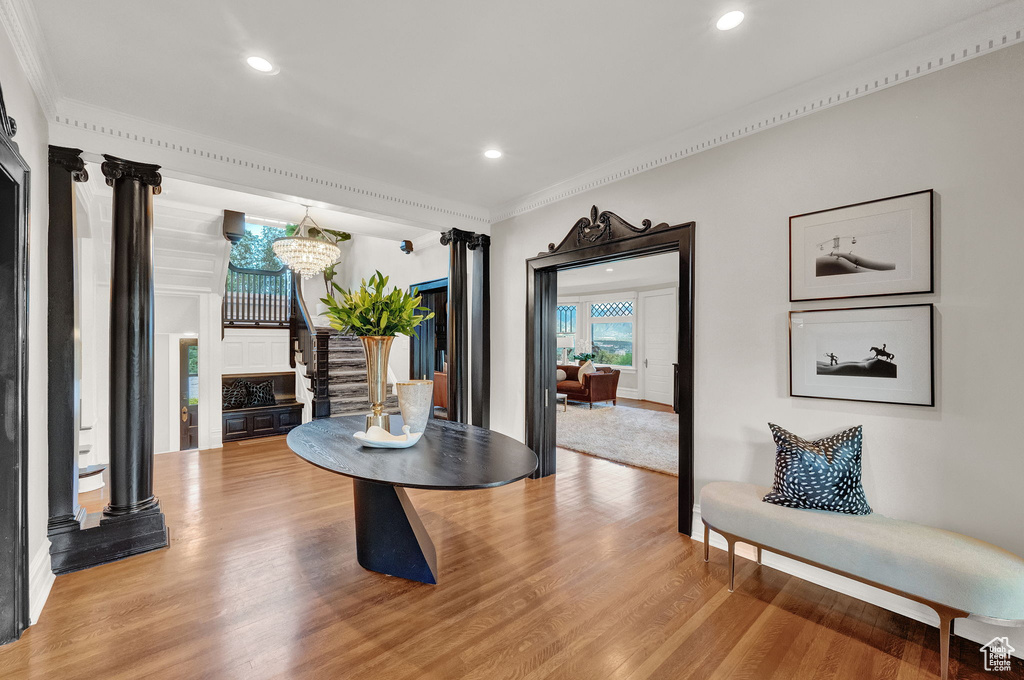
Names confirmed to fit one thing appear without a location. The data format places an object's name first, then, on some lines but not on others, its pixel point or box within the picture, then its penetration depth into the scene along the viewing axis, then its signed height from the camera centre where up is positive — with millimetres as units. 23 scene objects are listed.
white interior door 9125 -113
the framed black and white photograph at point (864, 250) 2080 +454
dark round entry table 1827 -562
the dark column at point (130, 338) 2662 +5
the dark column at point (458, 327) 4402 +118
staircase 6152 -576
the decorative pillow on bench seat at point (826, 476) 2119 -677
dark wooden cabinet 5738 -1132
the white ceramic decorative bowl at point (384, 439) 2246 -524
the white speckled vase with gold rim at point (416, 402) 2385 -348
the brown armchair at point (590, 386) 8391 -921
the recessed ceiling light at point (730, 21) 1838 +1358
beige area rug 4902 -1325
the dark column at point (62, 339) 2451 -1
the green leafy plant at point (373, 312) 2334 +143
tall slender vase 2395 -195
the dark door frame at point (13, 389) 1810 -213
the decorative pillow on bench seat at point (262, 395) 6555 -859
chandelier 5086 +1024
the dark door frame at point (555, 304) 2945 +292
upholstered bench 1643 -923
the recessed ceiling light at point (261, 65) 2139 +1359
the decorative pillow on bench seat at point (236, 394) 6457 -830
